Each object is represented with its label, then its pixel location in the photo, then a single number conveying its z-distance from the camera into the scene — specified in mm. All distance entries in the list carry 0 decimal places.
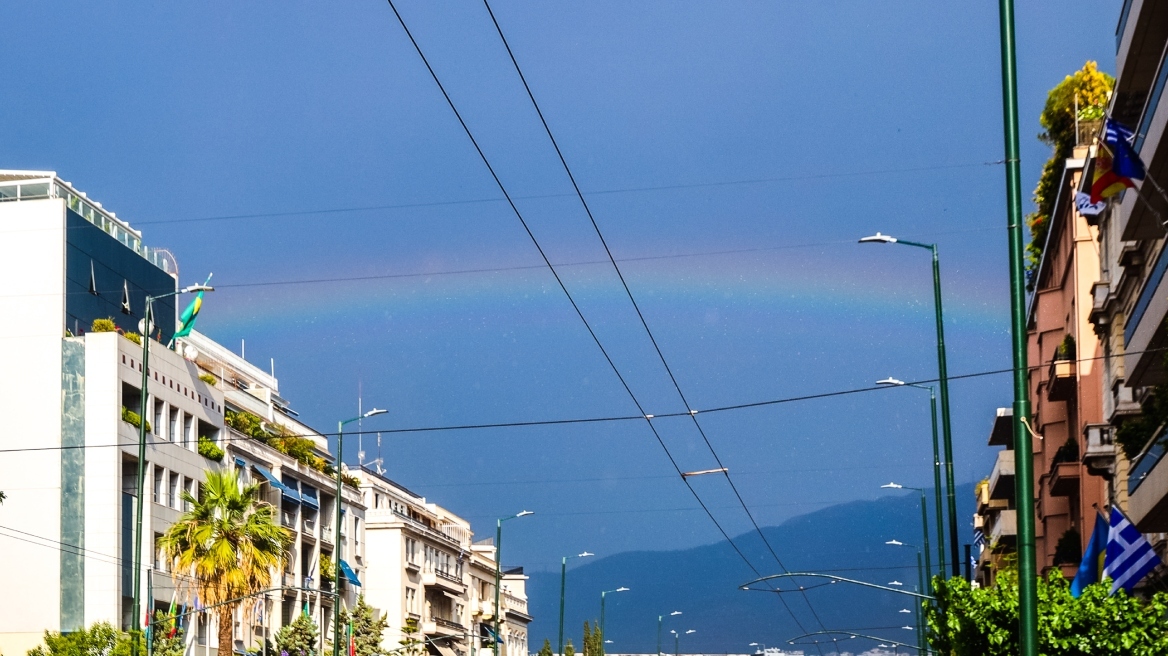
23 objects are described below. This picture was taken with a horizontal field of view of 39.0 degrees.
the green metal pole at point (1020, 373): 18219
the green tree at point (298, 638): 68625
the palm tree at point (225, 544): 48750
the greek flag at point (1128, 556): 30062
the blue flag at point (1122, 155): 26953
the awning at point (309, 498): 83475
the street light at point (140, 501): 36550
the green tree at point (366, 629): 77531
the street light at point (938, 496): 42625
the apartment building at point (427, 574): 100188
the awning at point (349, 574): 83562
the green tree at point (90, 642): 49688
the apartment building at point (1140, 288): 29000
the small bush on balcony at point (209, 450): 70375
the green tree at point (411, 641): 86312
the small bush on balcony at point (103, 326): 64625
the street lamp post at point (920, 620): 54338
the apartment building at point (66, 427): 61312
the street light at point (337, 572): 47672
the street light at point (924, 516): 52119
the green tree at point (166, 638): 53406
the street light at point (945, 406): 36406
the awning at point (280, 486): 77188
